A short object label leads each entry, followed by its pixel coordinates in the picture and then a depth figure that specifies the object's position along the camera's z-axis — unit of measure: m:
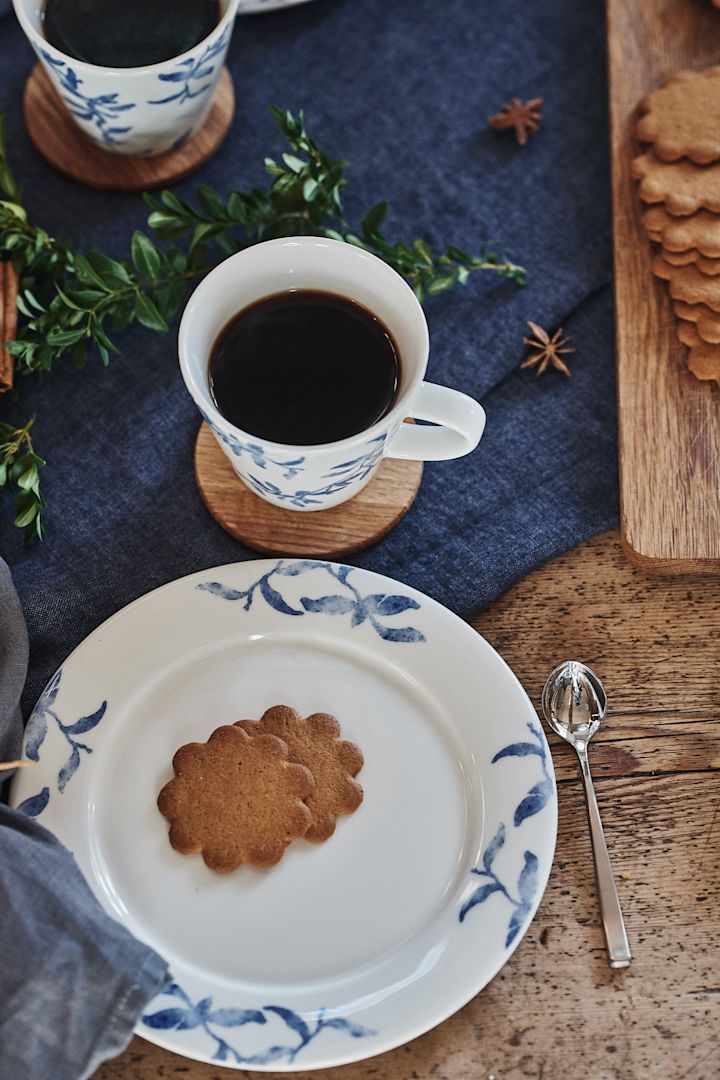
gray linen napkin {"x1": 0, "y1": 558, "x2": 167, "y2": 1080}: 0.77
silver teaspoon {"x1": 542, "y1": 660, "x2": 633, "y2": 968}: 0.94
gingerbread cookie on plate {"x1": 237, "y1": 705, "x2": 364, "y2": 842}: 0.89
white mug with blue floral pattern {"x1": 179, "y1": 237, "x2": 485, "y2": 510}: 0.87
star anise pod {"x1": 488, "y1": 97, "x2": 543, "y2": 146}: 1.18
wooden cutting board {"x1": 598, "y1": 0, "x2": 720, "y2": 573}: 1.01
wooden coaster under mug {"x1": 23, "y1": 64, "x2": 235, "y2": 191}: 1.13
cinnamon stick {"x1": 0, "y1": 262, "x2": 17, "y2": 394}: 1.02
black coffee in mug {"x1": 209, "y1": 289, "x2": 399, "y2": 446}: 0.93
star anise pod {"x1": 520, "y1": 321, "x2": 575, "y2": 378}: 1.10
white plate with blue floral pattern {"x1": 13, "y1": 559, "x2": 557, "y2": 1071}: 0.83
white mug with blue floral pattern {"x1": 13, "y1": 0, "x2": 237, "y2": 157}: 0.98
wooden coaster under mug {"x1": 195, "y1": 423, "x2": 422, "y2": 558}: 1.00
